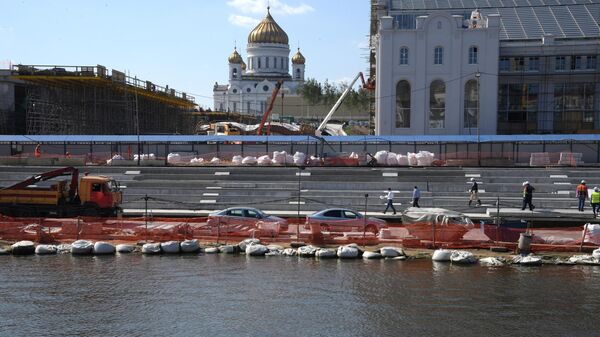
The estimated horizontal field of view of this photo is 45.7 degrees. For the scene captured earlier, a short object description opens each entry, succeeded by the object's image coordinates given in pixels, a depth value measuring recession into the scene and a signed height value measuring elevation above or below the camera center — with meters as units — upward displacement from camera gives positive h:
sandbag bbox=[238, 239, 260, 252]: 26.10 -3.38
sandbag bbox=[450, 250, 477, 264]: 24.03 -3.55
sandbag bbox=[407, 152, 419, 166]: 45.28 -0.47
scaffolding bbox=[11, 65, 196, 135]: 64.56 +4.93
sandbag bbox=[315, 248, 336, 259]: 25.05 -3.57
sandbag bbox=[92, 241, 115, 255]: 25.48 -3.53
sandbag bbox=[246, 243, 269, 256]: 25.45 -3.53
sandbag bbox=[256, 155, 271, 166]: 46.09 -0.62
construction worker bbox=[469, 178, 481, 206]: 35.06 -2.02
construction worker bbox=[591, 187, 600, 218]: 32.09 -2.08
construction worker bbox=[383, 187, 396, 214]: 33.94 -2.28
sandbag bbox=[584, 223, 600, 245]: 25.77 -2.94
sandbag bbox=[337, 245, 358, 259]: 24.86 -3.53
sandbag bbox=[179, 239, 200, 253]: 25.80 -3.46
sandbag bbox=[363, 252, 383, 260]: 24.88 -3.60
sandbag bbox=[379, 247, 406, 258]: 25.00 -3.50
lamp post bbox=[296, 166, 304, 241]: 27.09 -1.73
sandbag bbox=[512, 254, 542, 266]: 23.95 -3.61
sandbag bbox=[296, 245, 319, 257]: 25.28 -3.53
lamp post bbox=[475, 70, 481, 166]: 44.78 +3.61
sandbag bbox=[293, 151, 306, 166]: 45.69 -0.47
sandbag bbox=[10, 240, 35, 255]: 25.53 -3.54
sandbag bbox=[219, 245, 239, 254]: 25.73 -3.55
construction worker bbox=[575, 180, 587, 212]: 33.47 -1.94
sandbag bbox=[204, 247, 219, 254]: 25.84 -3.60
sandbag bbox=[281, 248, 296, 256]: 25.52 -3.60
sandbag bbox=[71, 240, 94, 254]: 25.54 -3.50
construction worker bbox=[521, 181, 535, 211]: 33.38 -1.95
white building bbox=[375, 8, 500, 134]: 60.69 +6.67
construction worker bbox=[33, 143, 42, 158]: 48.45 -0.09
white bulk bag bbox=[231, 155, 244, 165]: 46.58 -0.57
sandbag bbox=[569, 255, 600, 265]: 23.95 -3.58
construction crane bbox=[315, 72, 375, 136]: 71.07 +7.21
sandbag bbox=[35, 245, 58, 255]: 25.55 -3.60
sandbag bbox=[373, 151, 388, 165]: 45.69 -0.30
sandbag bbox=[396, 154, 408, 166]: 45.34 -0.48
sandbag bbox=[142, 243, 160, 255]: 25.64 -3.55
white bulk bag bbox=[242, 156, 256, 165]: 46.22 -0.63
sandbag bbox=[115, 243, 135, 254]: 25.83 -3.57
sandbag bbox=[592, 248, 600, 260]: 24.14 -3.41
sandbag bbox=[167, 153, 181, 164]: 47.25 -0.54
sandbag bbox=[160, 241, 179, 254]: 25.72 -3.49
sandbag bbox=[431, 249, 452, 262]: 24.42 -3.55
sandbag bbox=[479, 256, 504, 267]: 23.91 -3.67
